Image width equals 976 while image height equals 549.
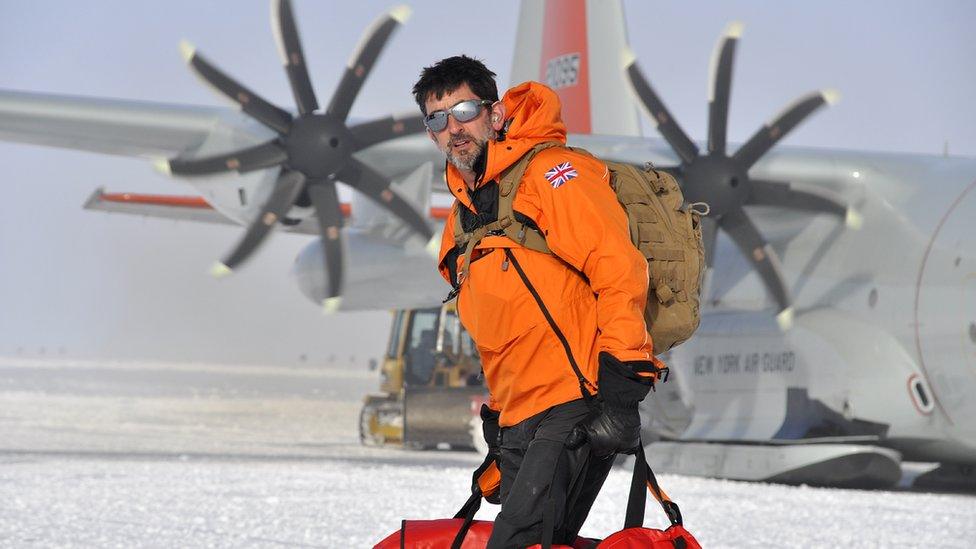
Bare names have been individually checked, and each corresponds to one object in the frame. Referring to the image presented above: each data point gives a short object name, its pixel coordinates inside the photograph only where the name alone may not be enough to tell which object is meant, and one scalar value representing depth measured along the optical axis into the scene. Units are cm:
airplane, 2078
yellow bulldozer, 2991
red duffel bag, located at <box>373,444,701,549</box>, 575
